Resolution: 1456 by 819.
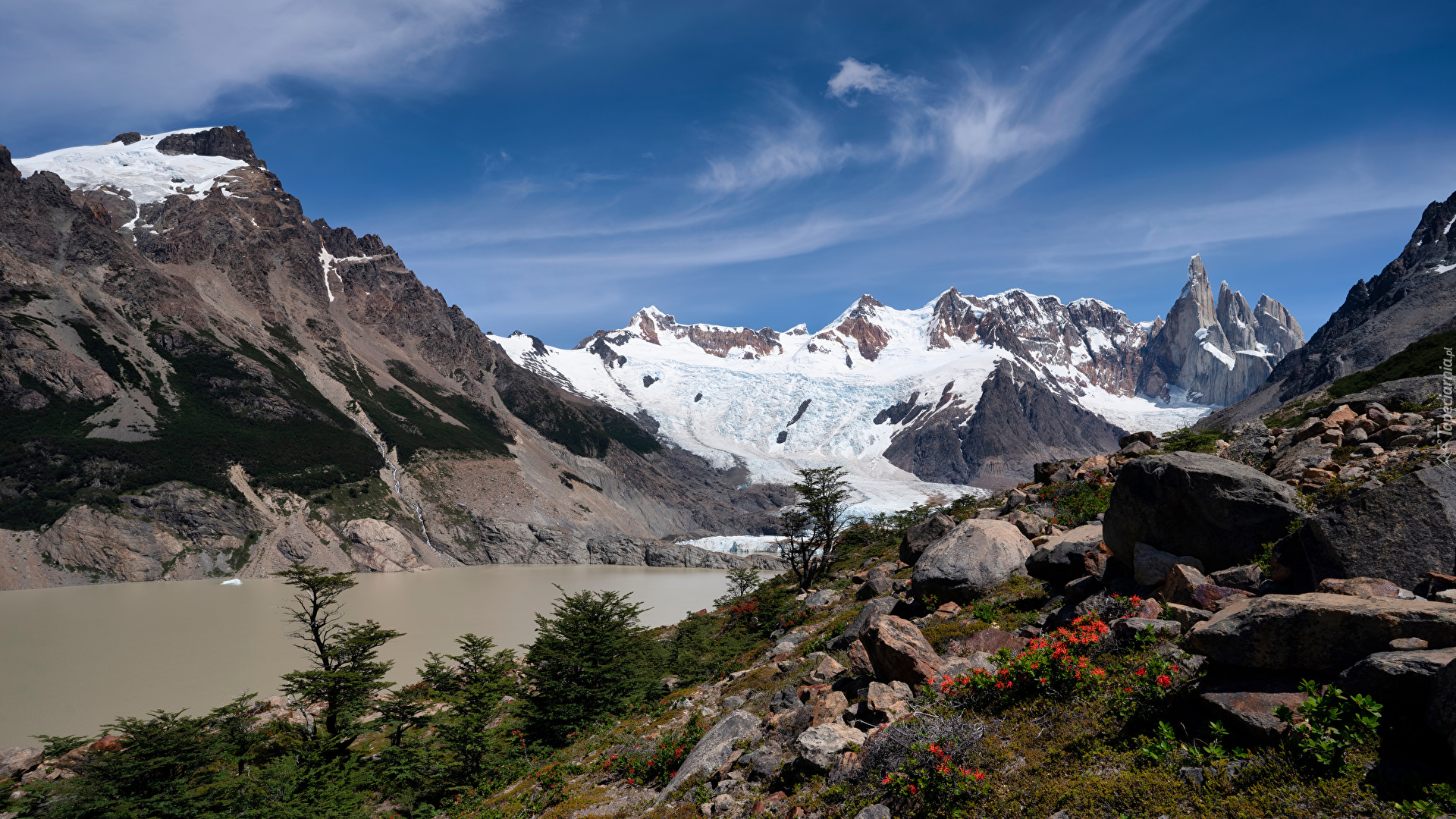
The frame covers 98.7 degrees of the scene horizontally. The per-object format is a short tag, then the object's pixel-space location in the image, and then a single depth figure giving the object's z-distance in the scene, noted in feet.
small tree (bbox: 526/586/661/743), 77.00
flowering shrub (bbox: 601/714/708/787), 42.96
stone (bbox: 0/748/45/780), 87.51
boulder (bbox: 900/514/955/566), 70.97
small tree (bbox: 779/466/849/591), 132.67
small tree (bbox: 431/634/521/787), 69.36
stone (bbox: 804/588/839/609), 94.11
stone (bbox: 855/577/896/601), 71.41
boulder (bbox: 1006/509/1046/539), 58.13
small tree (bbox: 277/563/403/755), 82.74
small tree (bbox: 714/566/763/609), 178.50
